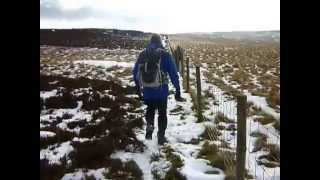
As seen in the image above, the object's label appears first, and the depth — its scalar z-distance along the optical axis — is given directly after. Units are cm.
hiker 390
